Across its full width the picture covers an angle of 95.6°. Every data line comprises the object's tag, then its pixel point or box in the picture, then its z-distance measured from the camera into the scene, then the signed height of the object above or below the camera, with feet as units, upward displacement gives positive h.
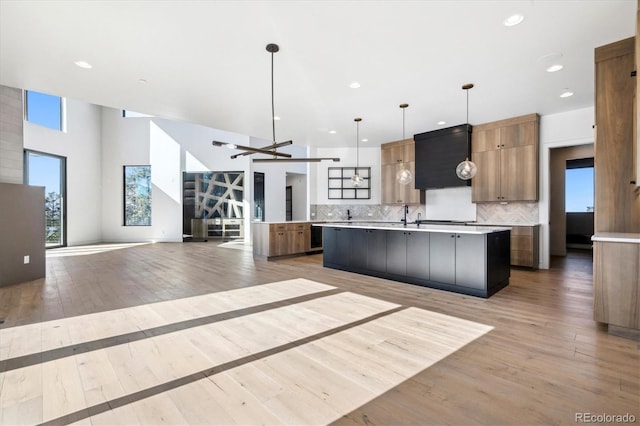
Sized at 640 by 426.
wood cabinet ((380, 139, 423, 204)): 24.56 +3.66
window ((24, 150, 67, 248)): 24.88 +2.59
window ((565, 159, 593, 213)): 28.32 +2.05
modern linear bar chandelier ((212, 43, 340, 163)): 11.14 +2.76
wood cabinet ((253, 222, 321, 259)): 22.15 -2.23
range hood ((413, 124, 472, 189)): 21.08 +4.22
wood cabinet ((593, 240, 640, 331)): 8.14 -2.16
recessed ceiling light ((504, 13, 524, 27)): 9.34 +6.23
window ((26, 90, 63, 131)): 24.62 +9.16
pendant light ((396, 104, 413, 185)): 16.97 +1.99
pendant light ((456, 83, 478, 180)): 14.55 +2.09
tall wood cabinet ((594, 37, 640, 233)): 10.05 +2.40
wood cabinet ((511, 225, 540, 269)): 17.97 -2.27
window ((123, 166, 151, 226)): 32.94 +1.67
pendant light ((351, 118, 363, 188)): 20.42 +5.89
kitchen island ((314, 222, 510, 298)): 12.34 -2.20
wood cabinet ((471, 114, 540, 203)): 18.63 +3.42
